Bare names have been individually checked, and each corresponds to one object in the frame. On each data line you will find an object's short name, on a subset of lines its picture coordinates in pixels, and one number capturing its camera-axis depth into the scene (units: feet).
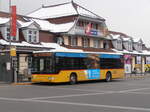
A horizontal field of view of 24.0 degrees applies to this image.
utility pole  93.97
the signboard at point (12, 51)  93.64
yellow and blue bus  88.22
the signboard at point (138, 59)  171.40
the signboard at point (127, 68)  167.02
